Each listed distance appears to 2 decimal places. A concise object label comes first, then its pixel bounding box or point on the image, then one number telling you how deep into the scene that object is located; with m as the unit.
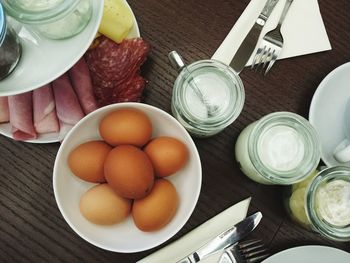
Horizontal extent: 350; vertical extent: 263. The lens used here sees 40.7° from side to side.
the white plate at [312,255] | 0.68
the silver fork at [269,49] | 0.70
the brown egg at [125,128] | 0.61
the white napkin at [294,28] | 0.71
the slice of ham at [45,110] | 0.67
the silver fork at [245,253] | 0.67
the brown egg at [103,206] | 0.61
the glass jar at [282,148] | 0.62
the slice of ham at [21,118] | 0.65
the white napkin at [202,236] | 0.67
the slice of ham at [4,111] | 0.66
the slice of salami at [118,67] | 0.67
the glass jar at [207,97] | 0.64
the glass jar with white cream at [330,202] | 0.61
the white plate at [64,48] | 0.58
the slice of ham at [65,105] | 0.67
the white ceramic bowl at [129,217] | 0.62
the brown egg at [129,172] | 0.58
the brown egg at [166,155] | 0.62
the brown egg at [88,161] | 0.62
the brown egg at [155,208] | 0.60
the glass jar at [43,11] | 0.54
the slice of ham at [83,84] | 0.68
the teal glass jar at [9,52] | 0.57
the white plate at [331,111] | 0.70
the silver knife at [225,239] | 0.67
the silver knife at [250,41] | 0.70
